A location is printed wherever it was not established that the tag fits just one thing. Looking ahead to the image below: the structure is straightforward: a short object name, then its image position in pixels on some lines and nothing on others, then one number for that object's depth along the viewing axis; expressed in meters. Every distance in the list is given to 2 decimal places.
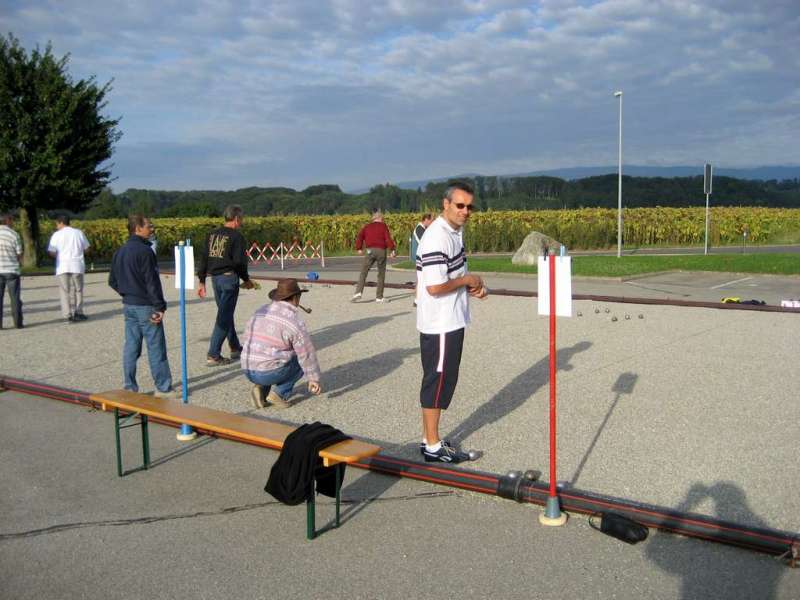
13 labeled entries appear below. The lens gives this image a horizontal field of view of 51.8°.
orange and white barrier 39.07
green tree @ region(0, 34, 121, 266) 29.38
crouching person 7.25
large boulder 26.95
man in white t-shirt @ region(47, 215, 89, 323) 13.69
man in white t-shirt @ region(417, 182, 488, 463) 5.58
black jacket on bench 4.71
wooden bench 4.71
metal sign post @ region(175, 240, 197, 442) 7.68
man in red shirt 15.87
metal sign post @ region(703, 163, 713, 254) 27.00
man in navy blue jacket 7.91
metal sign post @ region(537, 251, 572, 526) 4.83
